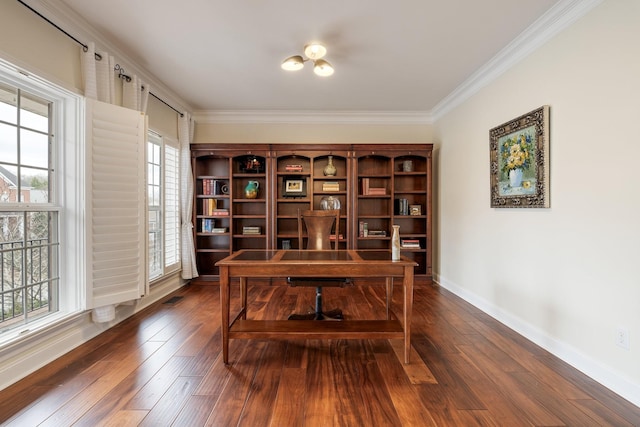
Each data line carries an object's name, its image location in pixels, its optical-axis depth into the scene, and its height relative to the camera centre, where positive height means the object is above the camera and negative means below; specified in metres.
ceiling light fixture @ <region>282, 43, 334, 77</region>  2.67 +1.37
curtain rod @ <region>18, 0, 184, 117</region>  2.04 +1.39
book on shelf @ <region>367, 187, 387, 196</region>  4.52 +0.32
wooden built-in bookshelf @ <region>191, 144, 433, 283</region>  4.43 +0.28
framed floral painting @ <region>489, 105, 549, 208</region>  2.38 +0.46
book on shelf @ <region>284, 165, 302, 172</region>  4.52 +0.67
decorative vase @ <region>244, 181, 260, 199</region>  4.51 +0.33
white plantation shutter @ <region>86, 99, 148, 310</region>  2.46 +0.06
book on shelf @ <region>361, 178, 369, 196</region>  4.53 +0.39
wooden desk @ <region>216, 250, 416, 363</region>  2.10 -0.52
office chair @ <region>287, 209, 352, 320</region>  3.18 -0.16
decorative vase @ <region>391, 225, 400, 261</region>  2.21 -0.26
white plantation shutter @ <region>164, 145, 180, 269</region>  3.94 +0.07
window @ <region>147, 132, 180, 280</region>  3.65 +0.08
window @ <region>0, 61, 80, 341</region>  2.00 +0.09
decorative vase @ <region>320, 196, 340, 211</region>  4.48 +0.13
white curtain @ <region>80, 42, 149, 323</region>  2.46 +1.14
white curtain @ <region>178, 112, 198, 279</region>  4.24 +0.21
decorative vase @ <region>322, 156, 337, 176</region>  4.54 +0.65
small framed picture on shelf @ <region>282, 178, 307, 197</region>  4.58 +0.35
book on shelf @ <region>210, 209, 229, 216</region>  4.48 -0.01
